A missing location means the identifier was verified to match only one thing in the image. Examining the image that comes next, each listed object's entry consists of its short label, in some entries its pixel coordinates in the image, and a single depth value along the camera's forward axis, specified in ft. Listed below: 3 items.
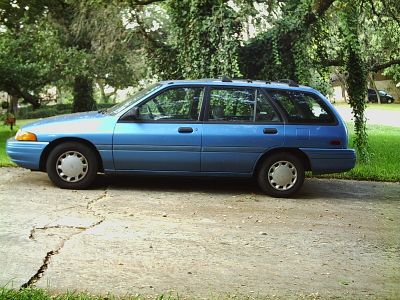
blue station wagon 23.56
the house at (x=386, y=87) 191.72
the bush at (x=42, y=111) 127.95
